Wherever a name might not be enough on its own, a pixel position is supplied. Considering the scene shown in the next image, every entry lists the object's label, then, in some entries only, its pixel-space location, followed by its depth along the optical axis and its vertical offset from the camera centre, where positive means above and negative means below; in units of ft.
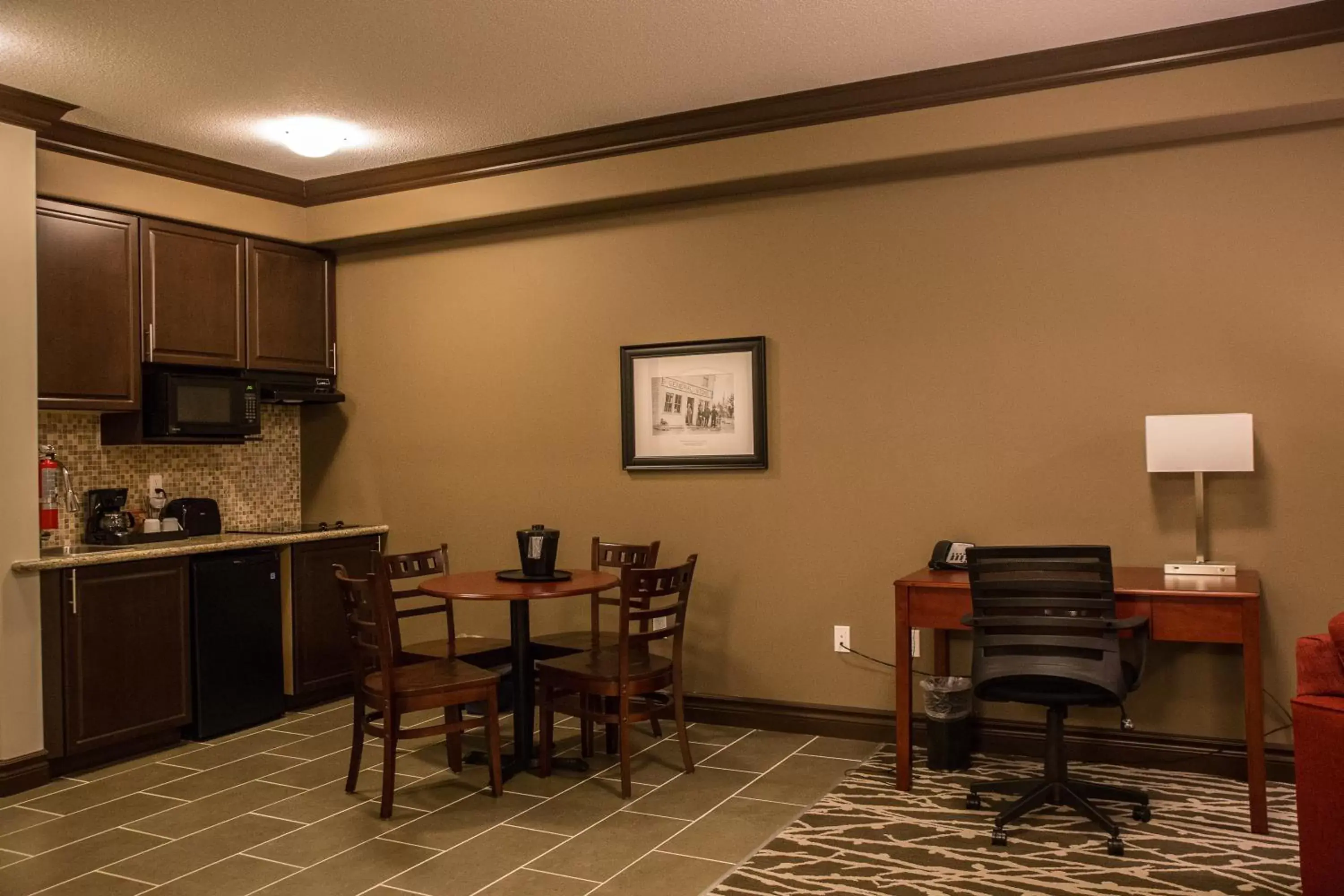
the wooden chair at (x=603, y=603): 15.15 -2.15
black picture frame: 15.90 +0.70
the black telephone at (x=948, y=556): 13.67 -1.36
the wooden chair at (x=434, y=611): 14.44 -2.14
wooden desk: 11.15 -1.79
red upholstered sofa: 8.45 -2.54
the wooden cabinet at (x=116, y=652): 13.96 -2.58
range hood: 18.30 +1.31
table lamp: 12.26 +0.00
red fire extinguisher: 15.33 -0.32
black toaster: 17.34 -0.84
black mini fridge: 15.66 -2.74
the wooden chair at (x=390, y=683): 12.15 -2.64
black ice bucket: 14.03 -1.22
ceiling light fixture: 15.58 +4.97
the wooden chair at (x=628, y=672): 12.74 -2.67
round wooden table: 13.35 -2.19
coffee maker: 16.15 -0.82
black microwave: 16.34 +0.93
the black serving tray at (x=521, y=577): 14.03 -1.59
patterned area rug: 9.87 -4.04
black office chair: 11.01 -2.03
